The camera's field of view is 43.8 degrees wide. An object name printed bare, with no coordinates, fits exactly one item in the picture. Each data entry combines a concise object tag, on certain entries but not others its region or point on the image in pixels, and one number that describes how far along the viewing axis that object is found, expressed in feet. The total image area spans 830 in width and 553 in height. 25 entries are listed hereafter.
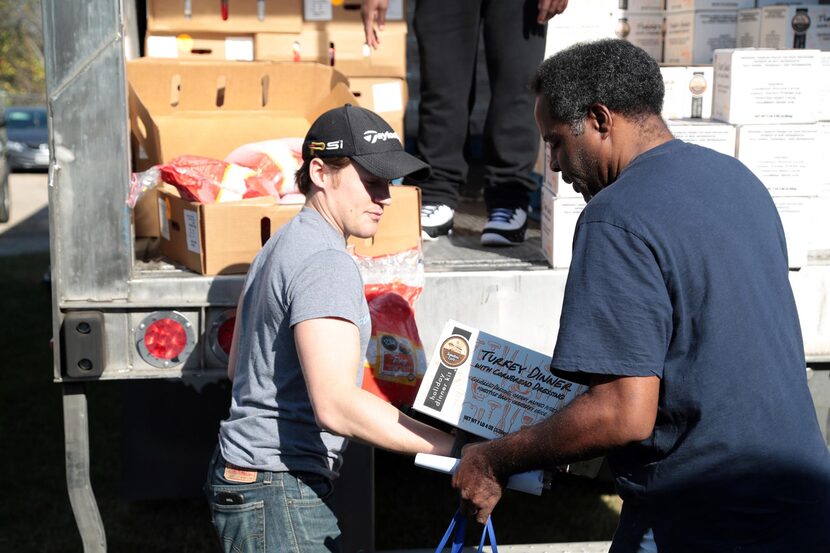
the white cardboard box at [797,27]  12.21
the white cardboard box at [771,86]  10.21
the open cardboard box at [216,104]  11.46
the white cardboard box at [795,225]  9.81
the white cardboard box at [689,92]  11.34
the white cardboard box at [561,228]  10.04
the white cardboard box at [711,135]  10.36
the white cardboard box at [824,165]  10.84
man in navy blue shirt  5.81
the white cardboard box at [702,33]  12.90
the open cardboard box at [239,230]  9.32
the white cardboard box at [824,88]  10.73
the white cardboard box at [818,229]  10.50
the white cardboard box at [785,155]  10.25
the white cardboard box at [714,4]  12.93
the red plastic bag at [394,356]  8.07
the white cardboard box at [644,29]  13.69
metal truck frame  8.59
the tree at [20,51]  128.57
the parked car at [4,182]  29.73
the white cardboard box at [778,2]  12.59
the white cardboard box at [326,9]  13.78
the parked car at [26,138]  64.85
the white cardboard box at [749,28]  12.59
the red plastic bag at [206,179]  9.95
